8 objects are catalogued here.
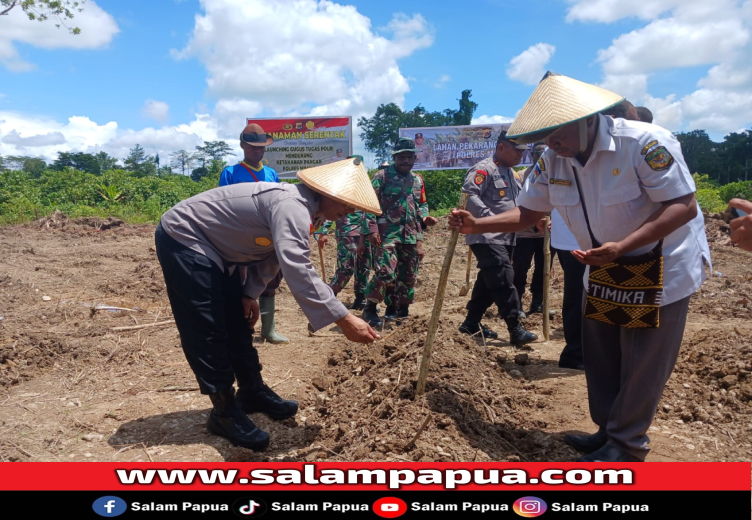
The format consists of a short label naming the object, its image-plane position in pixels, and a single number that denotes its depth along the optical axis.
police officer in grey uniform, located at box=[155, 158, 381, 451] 2.46
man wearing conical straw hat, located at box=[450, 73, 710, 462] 2.29
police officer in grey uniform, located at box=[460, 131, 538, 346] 4.80
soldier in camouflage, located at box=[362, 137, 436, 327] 5.75
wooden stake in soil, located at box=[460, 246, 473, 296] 6.69
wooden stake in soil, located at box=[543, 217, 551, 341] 4.99
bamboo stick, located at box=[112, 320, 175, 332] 5.43
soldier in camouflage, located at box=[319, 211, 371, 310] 6.16
